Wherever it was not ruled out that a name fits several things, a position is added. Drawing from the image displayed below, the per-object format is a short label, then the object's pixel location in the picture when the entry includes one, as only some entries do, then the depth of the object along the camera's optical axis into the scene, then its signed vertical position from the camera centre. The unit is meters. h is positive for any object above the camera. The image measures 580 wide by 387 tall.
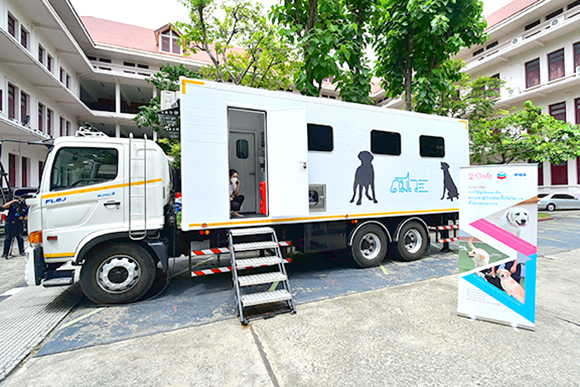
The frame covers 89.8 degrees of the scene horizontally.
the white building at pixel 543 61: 20.44 +10.45
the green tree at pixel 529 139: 15.05 +2.90
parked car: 19.27 -0.63
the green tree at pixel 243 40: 11.32 +6.49
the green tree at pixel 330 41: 7.88 +4.43
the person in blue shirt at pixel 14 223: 7.97 -0.65
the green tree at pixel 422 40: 8.51 +5.05
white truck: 4.29 +0.13
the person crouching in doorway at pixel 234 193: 5.70 +0.07
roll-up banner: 3.46 -0.62
